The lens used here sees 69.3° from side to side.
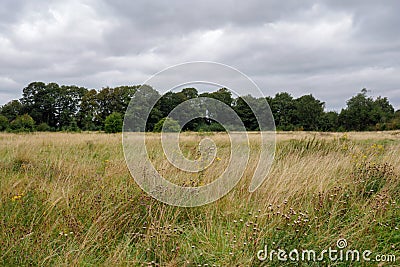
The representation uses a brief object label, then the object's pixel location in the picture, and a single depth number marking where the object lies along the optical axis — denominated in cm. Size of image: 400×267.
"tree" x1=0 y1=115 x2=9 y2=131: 3047
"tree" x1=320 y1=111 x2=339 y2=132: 5569
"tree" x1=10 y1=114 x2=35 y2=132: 3043
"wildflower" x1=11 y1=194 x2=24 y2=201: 292
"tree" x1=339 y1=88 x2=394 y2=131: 5362
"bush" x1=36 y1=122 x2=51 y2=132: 3394
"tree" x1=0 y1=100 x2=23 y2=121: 4466
